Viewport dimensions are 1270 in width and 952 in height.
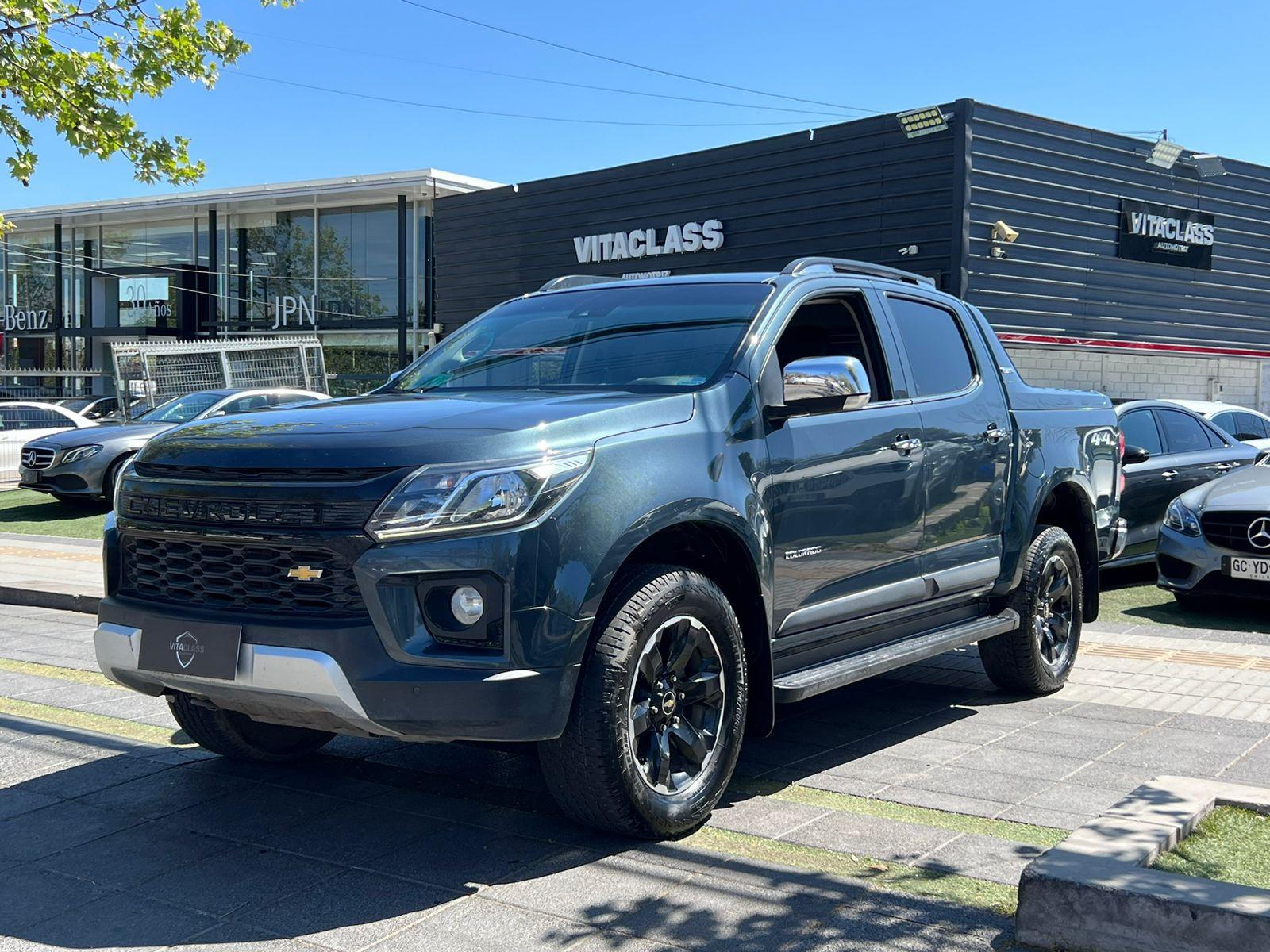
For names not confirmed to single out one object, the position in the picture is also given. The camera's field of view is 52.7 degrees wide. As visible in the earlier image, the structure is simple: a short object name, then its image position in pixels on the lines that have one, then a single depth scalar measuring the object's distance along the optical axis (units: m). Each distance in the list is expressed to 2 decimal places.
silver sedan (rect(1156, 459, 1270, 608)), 8.84
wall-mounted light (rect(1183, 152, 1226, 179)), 21.28
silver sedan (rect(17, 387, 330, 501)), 15.85
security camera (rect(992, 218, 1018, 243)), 17.67
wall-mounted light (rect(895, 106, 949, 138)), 17.36
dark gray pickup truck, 3.74
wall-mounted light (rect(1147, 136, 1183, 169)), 20.39
